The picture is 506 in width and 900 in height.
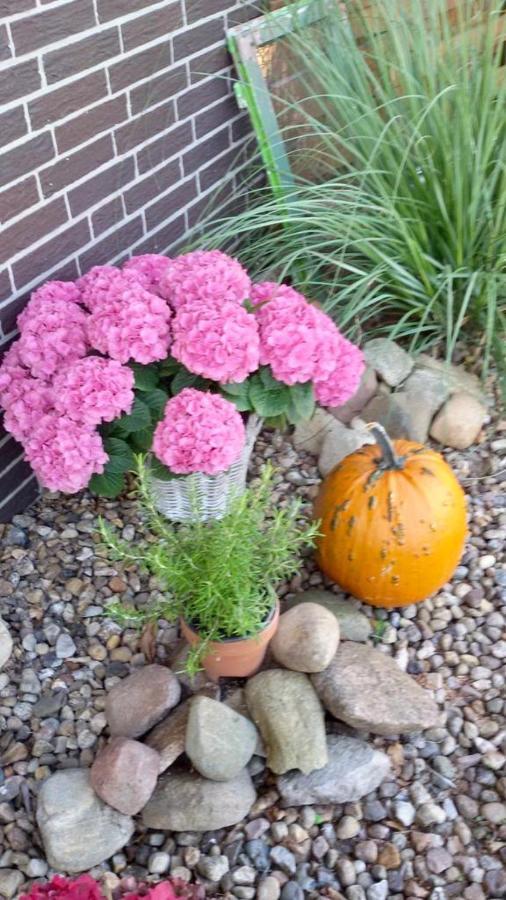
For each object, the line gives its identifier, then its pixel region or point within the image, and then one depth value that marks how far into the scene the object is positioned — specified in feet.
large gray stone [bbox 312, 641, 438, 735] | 5.61
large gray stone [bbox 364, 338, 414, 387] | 8.21
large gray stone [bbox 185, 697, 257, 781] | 5.25
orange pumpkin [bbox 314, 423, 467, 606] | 6.20
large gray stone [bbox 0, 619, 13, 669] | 6.15
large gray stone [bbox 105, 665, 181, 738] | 5.67
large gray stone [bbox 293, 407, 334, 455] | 8.06
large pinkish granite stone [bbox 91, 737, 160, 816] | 5.22
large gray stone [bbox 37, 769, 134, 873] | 5.10
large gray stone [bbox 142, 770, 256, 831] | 5.25
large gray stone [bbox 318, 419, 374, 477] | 7.77
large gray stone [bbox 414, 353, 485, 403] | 8.29
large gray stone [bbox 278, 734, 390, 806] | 5.42
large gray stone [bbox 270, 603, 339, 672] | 5.67
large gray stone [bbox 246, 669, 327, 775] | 5.43
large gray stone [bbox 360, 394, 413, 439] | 7.91
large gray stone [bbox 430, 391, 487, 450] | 7.98
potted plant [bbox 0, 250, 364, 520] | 6.11
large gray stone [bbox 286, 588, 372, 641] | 6.37
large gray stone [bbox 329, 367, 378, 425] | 8.16
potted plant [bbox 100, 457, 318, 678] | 5.38
